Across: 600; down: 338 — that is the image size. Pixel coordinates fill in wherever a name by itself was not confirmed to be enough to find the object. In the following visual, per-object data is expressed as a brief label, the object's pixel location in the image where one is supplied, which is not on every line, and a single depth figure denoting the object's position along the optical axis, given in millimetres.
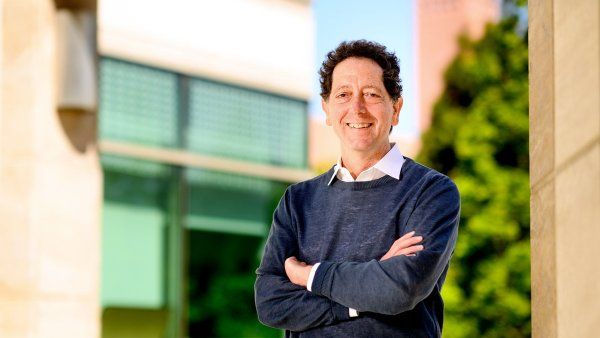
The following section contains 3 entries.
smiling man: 2730
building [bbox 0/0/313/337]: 8148
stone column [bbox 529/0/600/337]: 2393
